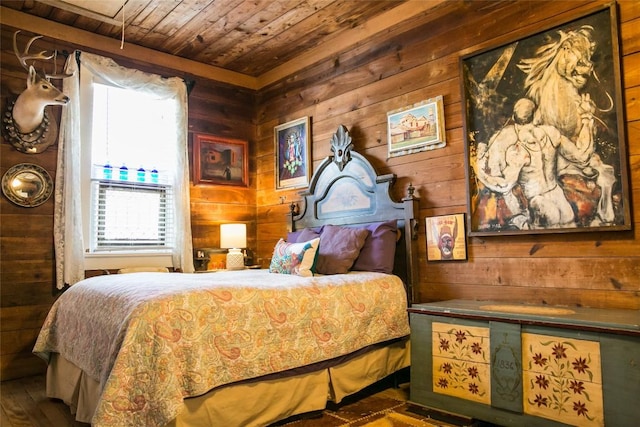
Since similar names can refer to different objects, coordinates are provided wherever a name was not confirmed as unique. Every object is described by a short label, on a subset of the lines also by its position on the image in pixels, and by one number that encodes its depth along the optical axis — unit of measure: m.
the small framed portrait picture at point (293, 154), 4.25
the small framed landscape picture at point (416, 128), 3.14
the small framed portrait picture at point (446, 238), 2.96
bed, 1.83
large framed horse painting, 2.36
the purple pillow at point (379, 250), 3.13
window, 3.79
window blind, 3.84
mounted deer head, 3.25
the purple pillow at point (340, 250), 3.16
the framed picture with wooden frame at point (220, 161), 4.45
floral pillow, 3.01
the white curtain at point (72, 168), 3.53
